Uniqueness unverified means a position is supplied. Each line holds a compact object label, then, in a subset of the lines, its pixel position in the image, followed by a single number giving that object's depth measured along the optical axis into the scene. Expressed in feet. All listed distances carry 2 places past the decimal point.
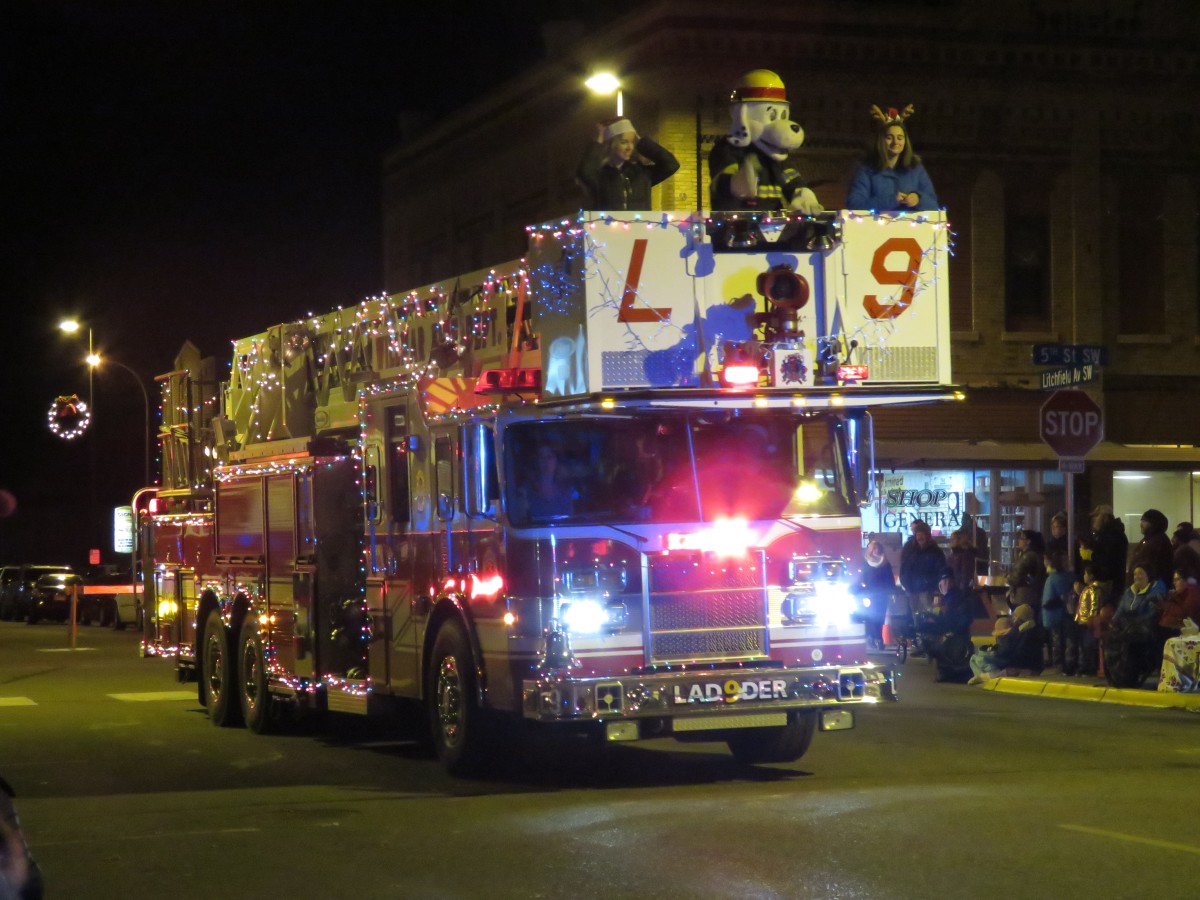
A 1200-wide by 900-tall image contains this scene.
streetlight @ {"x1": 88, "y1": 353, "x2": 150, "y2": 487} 160.05
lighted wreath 164.76
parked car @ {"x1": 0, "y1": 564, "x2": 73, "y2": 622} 160.97
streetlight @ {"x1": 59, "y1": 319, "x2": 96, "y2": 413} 169.23
